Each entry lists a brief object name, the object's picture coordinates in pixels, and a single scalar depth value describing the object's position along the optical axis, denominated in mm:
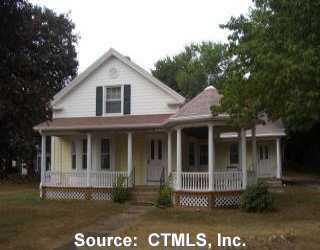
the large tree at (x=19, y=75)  13273
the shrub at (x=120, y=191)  22859
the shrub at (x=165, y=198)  20984
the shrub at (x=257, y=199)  18859
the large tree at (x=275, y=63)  12852
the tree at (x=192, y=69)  54188
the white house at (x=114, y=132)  23734
